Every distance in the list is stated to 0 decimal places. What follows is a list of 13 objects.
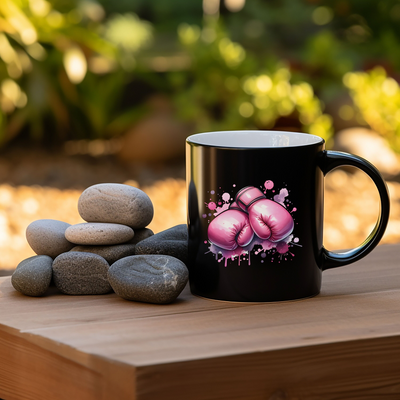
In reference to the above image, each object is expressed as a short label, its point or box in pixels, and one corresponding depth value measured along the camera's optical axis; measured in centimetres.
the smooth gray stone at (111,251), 95
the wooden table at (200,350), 82
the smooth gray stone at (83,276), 93
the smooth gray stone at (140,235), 97
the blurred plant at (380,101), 359
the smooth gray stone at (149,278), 91
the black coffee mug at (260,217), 90
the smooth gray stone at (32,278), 92
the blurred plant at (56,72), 419
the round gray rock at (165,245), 95
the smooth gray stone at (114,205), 96
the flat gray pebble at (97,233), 95
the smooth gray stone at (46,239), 96
